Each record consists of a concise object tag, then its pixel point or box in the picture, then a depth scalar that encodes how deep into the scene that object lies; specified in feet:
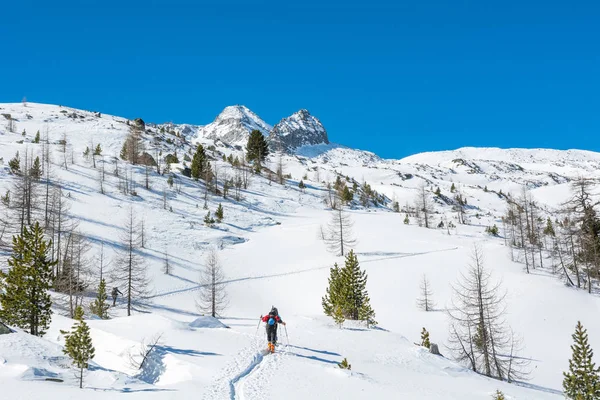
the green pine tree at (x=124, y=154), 280.10
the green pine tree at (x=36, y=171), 179.64
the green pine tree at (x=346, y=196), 293.02
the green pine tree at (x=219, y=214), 211.20
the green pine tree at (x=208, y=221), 202.90
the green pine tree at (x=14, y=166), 195.93
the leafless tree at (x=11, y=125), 297.94
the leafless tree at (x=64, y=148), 233.14
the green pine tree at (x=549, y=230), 235.89
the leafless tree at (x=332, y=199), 295.69
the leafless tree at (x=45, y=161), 201.36
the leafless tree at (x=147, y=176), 233.76
